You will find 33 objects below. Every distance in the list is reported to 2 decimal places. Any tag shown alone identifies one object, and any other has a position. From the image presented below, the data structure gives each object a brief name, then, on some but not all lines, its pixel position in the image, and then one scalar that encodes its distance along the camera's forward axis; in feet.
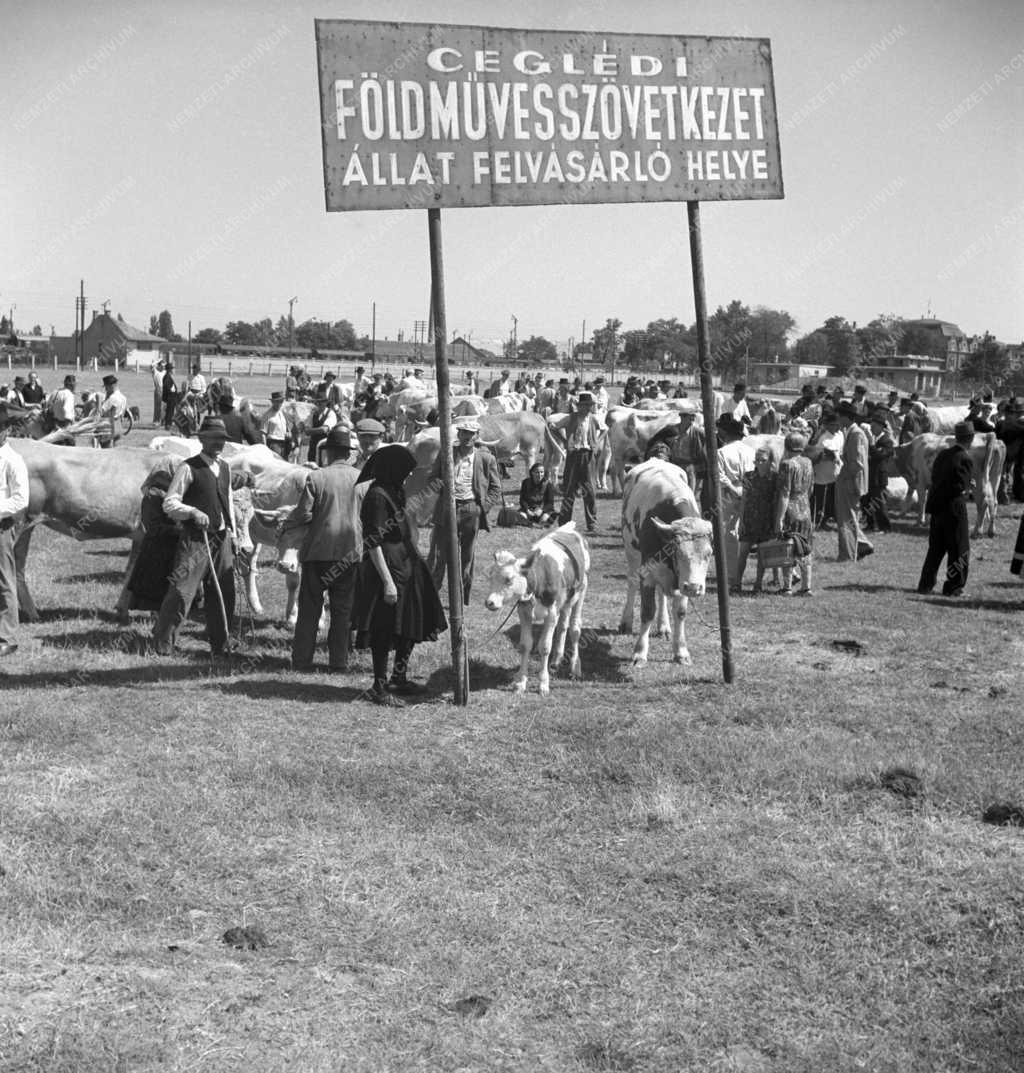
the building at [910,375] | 312.50
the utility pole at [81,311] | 312.01
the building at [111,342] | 356.59
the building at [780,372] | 314.76
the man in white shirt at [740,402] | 73.97
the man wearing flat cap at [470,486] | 39.40
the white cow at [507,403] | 96.48
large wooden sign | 28.58
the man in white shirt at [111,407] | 79.82
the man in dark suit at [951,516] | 46.68
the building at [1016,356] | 311.47
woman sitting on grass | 64.13
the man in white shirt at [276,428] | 73.97
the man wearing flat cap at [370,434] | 32.81
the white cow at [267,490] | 39.27
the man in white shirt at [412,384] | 99.19
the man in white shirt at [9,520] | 32.32
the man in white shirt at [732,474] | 46.75
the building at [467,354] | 351.05
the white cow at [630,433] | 73.77
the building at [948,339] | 378.12
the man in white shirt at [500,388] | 114.11
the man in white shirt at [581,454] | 58.80
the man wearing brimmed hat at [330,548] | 32.53
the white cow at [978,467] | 64.34
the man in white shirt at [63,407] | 77.30
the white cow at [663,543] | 33.40
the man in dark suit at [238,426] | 60.90
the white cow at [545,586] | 30.86
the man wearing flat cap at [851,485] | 51.60
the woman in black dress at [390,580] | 29.07
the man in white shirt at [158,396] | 112.37
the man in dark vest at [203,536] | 33.50
